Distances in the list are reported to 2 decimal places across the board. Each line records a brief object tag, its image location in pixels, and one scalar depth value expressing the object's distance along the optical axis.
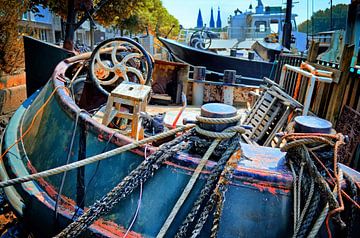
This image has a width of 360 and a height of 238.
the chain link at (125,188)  1.89
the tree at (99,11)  8.97
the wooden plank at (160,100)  6.80
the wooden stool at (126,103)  2.93
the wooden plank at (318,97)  3.98
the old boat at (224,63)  11.42
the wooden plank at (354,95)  3.18
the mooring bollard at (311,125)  1.74
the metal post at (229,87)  8.11
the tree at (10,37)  5.30
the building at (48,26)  22.44
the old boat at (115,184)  1.79
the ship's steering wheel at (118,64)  3.85
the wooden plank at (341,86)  3.35
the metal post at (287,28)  11.39
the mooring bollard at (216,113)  1.81
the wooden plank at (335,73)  3.53
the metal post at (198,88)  8.07
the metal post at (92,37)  14.08
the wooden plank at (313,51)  4.94
